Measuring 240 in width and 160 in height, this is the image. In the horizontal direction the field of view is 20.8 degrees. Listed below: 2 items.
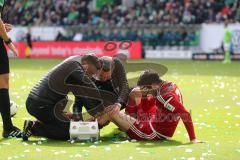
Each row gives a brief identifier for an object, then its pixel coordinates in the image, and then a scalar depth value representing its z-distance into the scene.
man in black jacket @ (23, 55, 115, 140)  9.78
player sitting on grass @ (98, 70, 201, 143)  9.48
